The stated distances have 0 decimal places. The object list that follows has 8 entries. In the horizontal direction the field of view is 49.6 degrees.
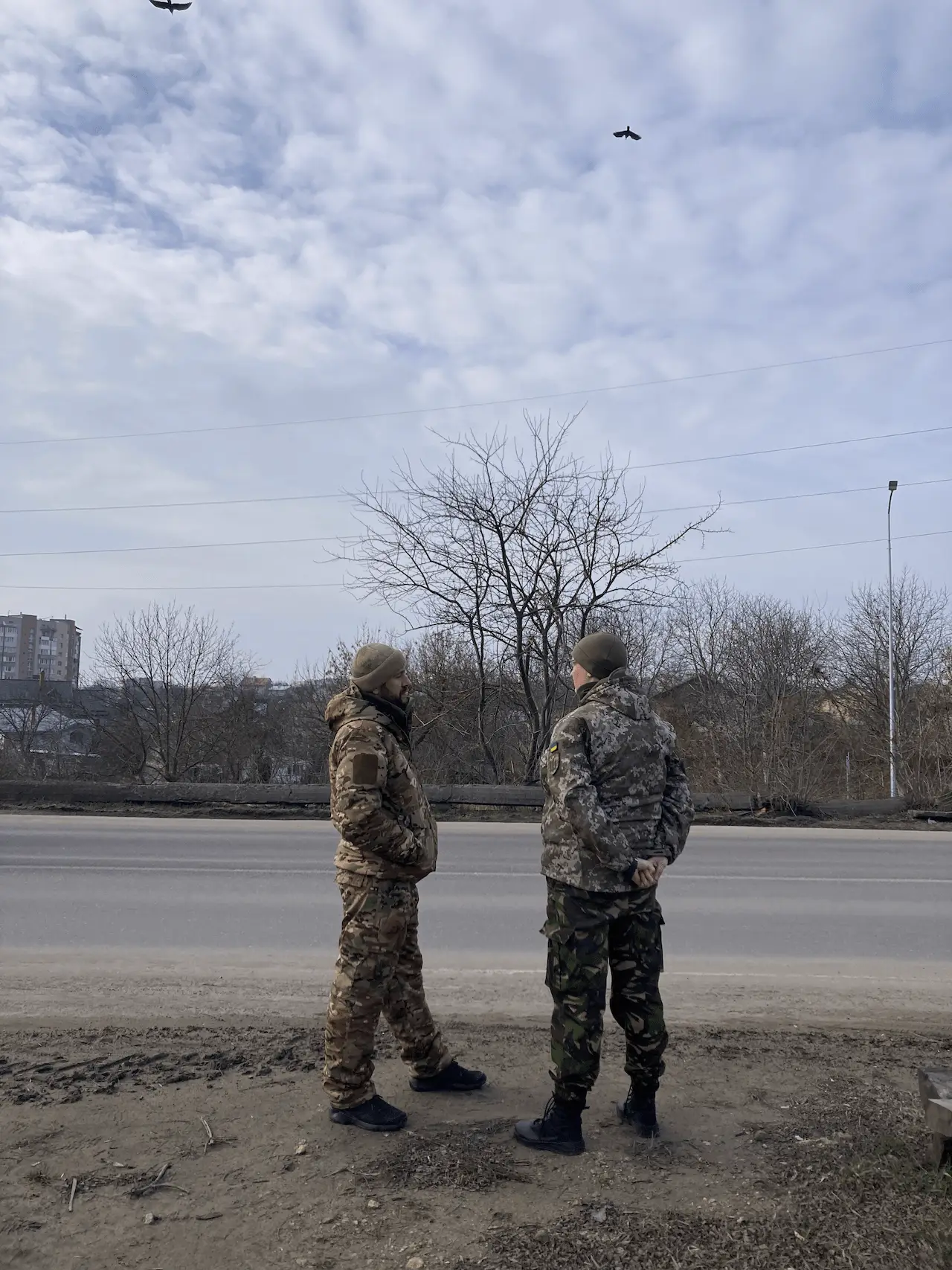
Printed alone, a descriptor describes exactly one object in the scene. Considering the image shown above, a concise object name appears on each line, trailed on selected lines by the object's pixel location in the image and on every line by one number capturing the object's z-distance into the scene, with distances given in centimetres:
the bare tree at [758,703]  2025
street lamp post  2175
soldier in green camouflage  362
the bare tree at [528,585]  1911
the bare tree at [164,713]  2944
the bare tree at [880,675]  2623
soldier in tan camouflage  383
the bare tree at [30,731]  3366
